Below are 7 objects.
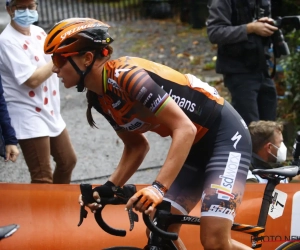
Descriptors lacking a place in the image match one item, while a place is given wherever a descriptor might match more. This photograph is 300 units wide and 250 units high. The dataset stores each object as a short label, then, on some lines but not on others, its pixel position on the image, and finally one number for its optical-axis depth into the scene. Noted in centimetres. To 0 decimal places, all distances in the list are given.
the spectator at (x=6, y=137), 717
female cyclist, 502
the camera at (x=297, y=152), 692
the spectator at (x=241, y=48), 879
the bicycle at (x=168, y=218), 499
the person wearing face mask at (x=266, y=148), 756
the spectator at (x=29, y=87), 751
